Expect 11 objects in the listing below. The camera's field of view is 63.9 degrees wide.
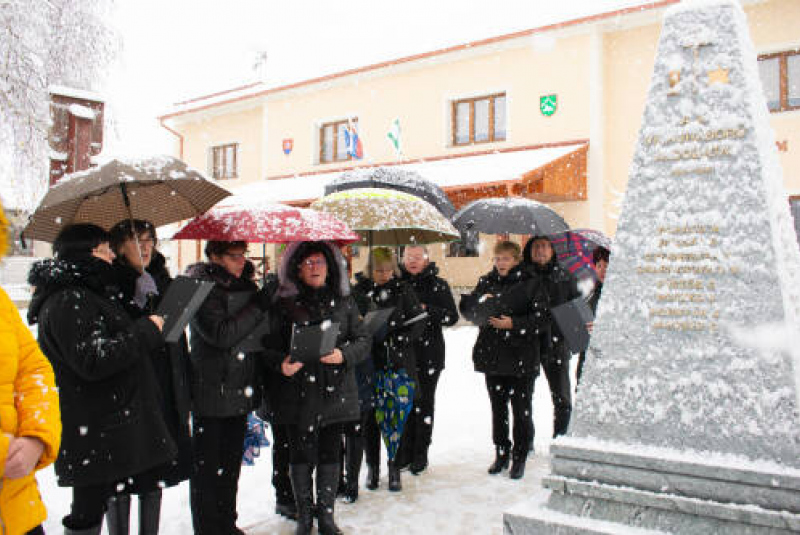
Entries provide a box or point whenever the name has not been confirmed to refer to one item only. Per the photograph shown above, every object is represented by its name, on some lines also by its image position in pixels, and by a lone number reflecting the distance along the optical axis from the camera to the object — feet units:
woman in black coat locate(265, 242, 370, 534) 11.41
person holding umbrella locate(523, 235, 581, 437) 16.37
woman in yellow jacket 5.90
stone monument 8.35
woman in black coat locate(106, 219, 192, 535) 9.77
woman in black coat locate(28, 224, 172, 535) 8.46
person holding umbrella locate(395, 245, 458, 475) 15.67
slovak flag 50.44
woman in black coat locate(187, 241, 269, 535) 10.67
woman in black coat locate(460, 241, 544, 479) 15.14
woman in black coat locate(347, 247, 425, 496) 14.29
